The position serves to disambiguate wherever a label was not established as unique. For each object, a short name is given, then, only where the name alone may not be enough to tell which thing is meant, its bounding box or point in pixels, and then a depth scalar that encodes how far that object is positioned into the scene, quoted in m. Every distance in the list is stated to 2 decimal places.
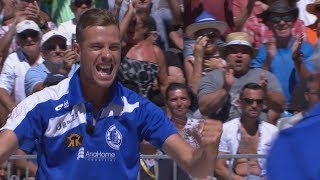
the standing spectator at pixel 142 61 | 14.86
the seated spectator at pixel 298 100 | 13.22
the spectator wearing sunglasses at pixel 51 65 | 14.39
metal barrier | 11.65
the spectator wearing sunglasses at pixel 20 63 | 14.89
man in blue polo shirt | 7.82
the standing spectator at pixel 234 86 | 14.07
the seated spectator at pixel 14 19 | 15.61
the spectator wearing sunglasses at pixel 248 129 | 12.88
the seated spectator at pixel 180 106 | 13.57
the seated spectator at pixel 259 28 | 15.72
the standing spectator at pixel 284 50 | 14.75
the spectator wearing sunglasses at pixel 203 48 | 14.91
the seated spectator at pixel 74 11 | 16.48
